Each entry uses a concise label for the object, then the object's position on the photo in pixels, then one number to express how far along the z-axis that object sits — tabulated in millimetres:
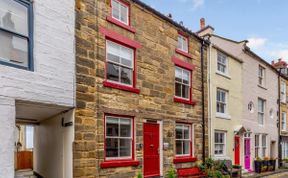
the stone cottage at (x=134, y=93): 10148
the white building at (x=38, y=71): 7590
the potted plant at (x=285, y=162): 24619
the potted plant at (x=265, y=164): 20750
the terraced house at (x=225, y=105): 17125
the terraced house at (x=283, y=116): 26125
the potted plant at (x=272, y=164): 21664
